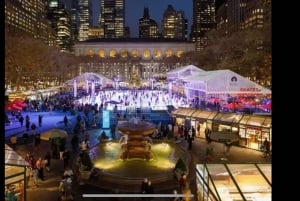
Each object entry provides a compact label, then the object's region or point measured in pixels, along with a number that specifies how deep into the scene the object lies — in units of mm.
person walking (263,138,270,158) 11405
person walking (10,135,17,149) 12203
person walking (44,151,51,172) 9546
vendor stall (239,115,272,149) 11902
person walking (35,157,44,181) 8780
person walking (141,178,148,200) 7022
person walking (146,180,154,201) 6973
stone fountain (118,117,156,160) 10224
